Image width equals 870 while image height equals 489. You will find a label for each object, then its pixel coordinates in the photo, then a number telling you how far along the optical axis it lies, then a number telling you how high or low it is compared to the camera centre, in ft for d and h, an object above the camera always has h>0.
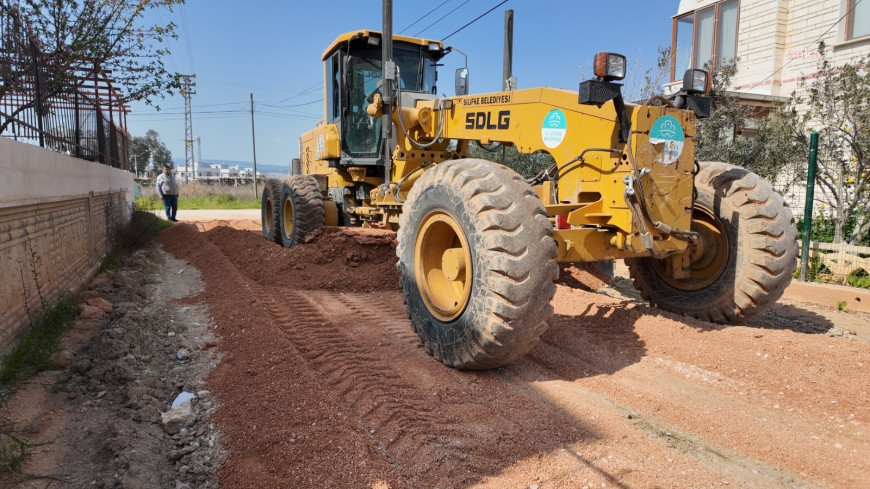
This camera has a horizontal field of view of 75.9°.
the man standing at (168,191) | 52.06 -0.87
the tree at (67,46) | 19.10 +5.99
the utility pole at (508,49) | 21.38 +5.25
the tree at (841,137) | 26.94 +2.76
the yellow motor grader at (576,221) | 11.75 -0.82
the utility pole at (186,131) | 164.25 +14.93
